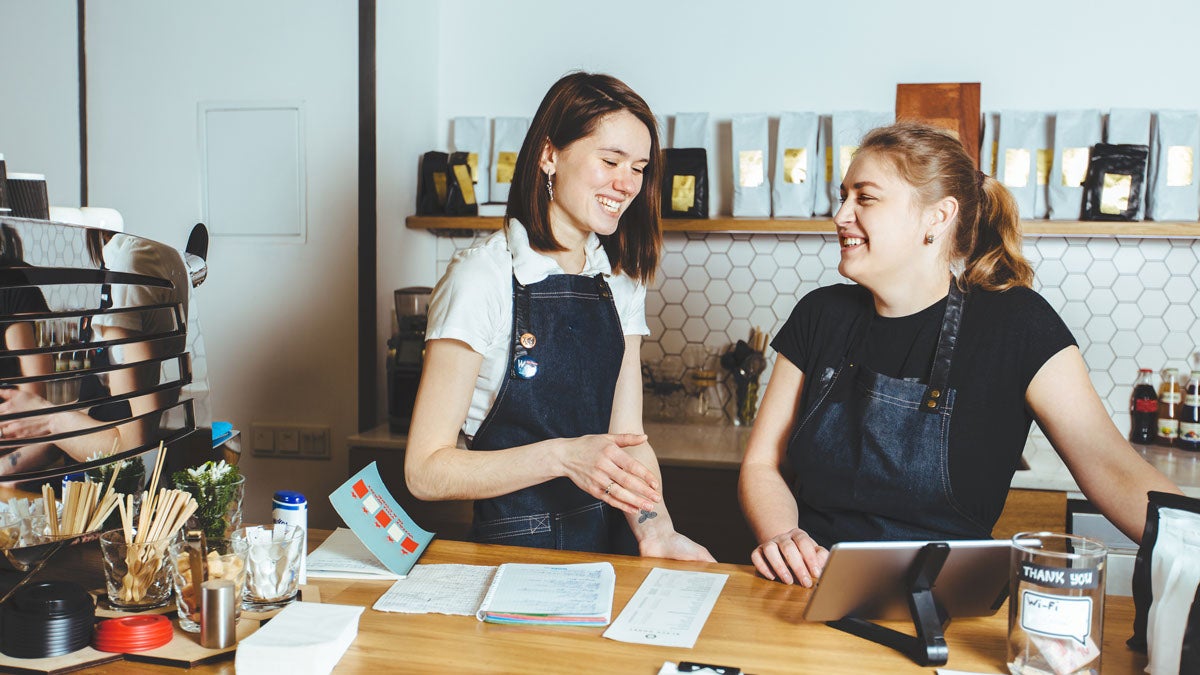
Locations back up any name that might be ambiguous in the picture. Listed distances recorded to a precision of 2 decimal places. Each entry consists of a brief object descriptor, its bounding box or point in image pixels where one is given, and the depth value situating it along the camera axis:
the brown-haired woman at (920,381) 1.85
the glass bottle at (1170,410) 3.05
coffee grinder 3.21
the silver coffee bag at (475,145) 3.44
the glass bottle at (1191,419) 2.98
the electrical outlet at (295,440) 3.50
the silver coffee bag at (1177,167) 2.93
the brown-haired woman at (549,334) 1.81
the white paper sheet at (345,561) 1.61
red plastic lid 1.28
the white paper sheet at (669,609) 1.35
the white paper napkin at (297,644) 1.21
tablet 1.31
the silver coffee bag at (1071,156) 3.00
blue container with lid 1.50
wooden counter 1.26
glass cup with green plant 1.45
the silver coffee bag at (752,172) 3.21
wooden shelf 2.90
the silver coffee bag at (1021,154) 3.05
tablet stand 1.28
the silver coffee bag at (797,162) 3.15
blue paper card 1.58
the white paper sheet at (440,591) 1.45
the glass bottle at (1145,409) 3.08
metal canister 1.28
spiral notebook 1.40
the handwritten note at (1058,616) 1.17
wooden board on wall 3.09
